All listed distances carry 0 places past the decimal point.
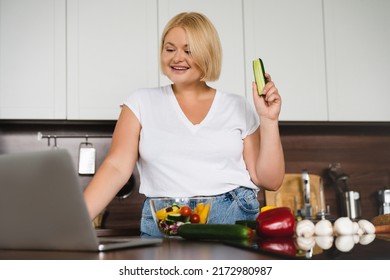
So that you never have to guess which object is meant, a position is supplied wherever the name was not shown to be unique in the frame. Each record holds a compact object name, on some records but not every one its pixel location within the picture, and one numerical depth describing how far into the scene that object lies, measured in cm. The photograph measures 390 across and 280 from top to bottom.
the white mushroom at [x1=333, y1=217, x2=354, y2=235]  94
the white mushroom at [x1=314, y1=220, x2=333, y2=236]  93
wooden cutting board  256
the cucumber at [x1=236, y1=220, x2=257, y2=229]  99
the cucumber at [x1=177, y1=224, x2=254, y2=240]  84
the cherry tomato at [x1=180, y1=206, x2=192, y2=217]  92
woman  121
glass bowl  93
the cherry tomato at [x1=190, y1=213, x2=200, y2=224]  93
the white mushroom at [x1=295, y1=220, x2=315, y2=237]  91
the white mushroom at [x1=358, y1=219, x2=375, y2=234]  98
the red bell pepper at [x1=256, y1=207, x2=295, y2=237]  94
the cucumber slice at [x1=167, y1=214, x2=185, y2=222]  93
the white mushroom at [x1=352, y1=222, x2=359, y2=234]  95
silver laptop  64
